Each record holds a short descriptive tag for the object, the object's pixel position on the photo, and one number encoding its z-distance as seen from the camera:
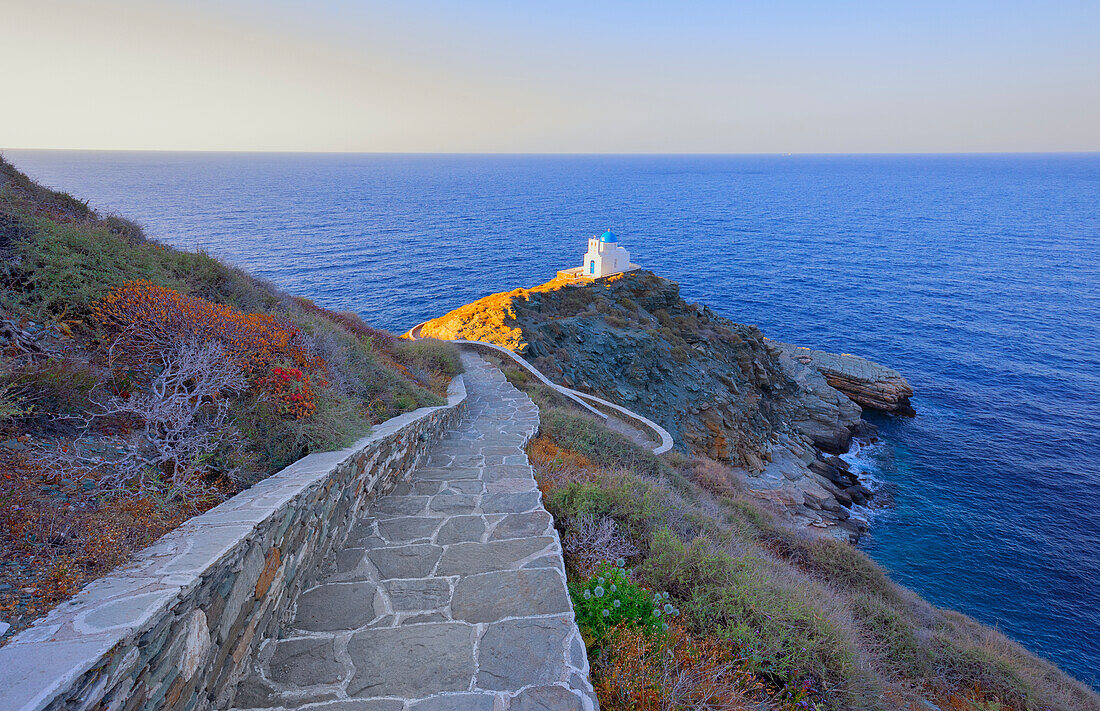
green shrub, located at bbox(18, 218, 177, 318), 4.97
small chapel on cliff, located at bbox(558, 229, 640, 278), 37.38
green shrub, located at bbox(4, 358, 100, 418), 3.94
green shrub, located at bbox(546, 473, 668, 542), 5.64
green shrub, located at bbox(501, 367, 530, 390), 16.11
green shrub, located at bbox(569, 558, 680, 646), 3.96
